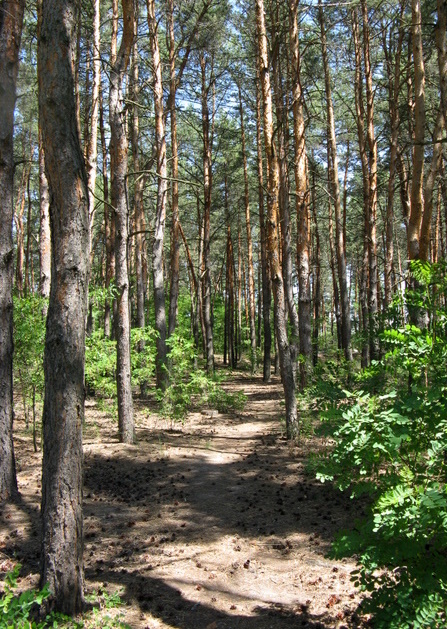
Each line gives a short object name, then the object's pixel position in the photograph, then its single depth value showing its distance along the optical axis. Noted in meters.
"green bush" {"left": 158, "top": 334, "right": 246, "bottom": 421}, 11.00
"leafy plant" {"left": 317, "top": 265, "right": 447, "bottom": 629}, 2.81
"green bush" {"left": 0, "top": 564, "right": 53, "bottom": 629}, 2.52
